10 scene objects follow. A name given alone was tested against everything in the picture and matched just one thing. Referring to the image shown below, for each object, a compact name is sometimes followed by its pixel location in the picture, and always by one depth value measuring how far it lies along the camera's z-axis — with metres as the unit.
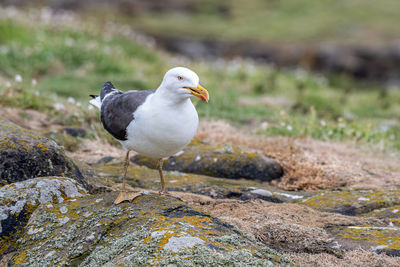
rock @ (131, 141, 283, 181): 12.23
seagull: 8.23
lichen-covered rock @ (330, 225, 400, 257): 7.92
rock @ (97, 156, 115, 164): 12.69
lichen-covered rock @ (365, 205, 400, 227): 9.15
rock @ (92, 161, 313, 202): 10.59
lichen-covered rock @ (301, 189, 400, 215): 9.84
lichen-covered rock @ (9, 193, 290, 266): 6.41
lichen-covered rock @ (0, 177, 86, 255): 7.89
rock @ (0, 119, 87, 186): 8.91
